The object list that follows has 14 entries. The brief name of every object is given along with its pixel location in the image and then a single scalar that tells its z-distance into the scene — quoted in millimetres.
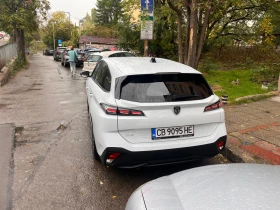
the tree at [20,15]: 16969
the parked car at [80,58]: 20141
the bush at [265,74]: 10305
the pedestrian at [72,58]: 14368
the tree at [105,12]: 61281
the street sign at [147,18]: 7648
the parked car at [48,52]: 46406
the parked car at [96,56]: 12077
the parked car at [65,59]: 20550
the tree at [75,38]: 53875
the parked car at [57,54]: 28378
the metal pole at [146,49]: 8435
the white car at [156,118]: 2959
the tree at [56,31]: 62219
